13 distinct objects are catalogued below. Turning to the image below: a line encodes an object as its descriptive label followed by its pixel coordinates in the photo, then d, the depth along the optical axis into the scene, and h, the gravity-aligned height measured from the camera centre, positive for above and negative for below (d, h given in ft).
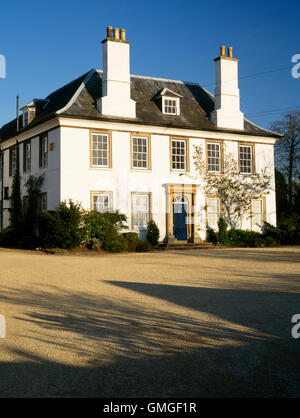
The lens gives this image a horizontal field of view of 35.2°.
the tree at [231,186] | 86.33 +9.14
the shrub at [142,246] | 73.45 -1.65
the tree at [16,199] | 88.72 +7.00
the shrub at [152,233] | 79.25 +0.40
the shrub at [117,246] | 70.23 -1.56
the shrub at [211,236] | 84.58 -0.16
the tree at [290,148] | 130.82 +24.37
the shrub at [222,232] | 83.61 +0.54
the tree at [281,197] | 121.39 +9.76
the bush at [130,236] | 75.20 -0.07
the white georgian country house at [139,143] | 76.48 +16.24
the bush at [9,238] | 82.14 -0.31
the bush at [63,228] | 68.74 +1.18
